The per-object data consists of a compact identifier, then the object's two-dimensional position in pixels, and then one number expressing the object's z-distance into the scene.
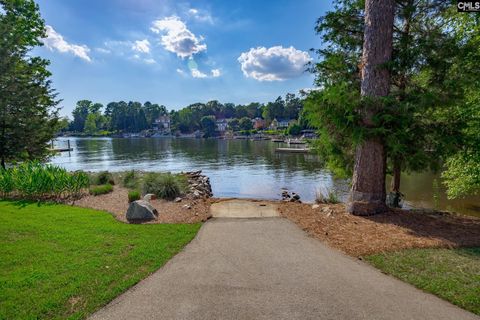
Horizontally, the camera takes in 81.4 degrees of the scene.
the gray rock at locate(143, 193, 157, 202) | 9.54
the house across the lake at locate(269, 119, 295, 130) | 108.43
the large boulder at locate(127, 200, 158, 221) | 7.41
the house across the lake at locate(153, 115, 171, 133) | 132.50
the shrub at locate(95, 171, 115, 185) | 13.41
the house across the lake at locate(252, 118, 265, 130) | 118.88
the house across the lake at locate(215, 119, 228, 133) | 120.51
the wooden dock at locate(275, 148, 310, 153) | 41.91
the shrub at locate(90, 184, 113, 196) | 10.72
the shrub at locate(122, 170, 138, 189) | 12.32
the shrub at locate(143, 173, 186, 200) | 10.10
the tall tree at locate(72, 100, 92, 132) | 133.50
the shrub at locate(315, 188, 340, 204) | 9.93
